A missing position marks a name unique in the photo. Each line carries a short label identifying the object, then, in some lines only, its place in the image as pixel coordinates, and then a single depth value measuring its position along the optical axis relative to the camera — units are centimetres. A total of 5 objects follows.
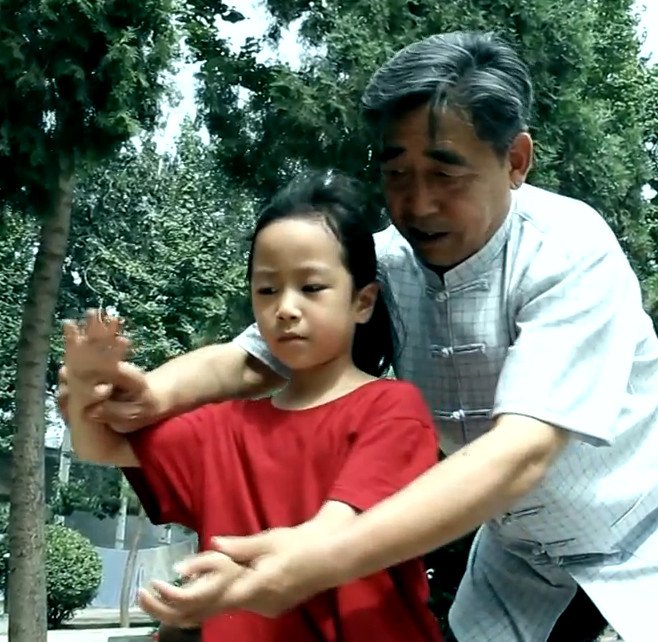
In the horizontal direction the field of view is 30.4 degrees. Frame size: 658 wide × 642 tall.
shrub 1686
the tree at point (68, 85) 737
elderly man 129
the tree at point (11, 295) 1638
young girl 133
